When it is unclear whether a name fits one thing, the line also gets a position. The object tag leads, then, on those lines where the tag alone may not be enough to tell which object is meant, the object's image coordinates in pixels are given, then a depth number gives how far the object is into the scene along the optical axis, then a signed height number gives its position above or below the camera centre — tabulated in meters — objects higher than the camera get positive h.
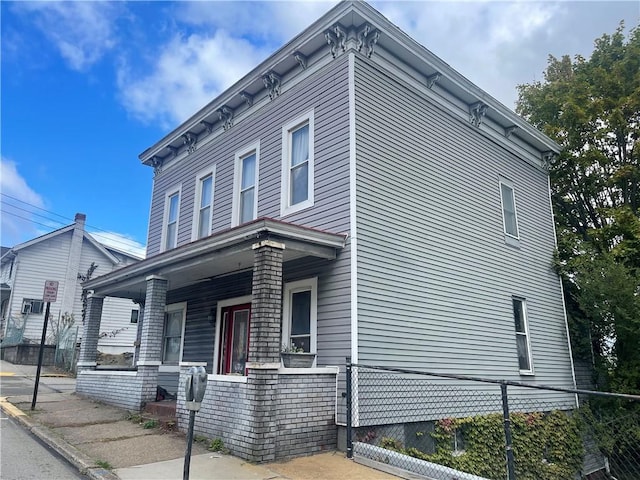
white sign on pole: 9.71 +1.32
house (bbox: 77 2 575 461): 7.18 +2.14
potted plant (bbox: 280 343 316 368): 7.12 +0.01
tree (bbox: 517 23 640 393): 11.77 +5.17
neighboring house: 25.25 +4.03
